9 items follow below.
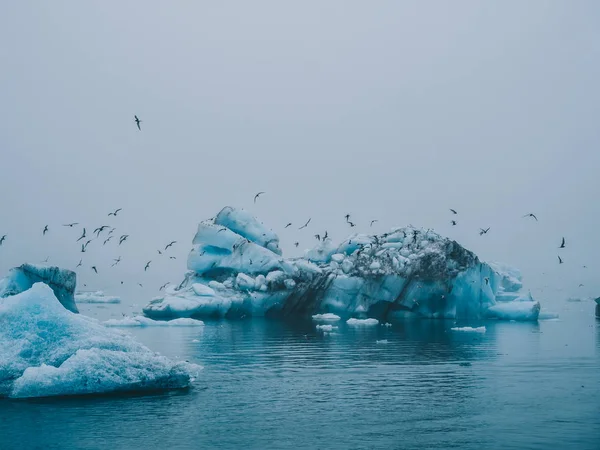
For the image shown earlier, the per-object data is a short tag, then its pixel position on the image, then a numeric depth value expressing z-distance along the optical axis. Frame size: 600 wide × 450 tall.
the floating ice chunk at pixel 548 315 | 53.53
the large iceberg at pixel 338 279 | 47.00
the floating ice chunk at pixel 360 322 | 43.44
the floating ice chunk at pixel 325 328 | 38.18
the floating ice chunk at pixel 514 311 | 48.94
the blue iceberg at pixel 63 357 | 15.85
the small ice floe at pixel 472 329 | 38.28
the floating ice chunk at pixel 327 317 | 48.06
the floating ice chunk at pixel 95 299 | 81.50
